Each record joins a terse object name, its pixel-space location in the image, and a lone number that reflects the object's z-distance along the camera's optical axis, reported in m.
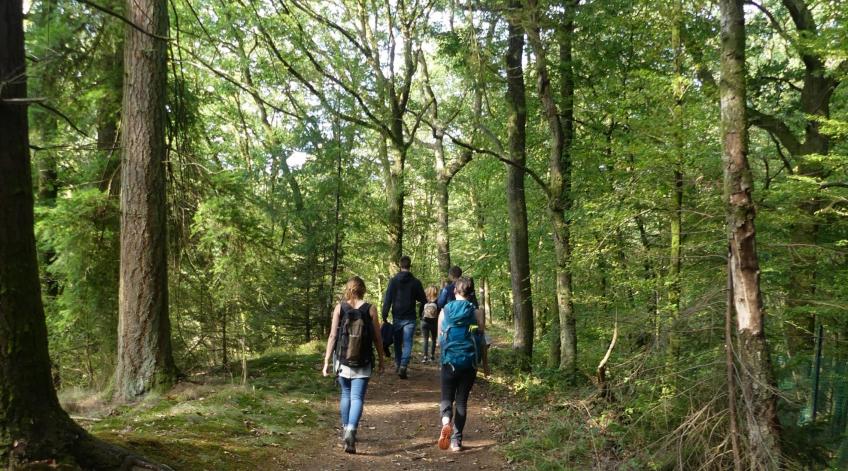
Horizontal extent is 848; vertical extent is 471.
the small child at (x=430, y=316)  10.33
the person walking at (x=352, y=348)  5.86
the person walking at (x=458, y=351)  6.11
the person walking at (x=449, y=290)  8.81
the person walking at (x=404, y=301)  9.82
